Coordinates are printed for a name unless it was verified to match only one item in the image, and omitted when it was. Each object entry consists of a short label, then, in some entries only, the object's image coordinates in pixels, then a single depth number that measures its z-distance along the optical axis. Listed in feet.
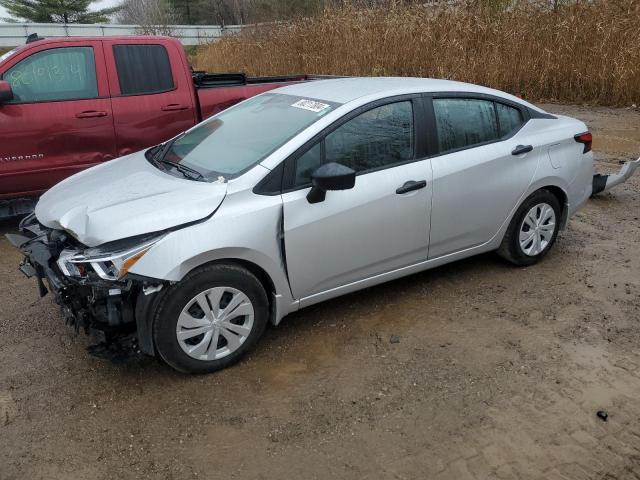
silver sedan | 10.18
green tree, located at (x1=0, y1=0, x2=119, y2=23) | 151.64
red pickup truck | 17.95
